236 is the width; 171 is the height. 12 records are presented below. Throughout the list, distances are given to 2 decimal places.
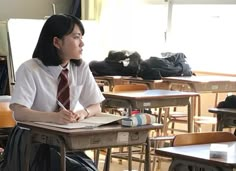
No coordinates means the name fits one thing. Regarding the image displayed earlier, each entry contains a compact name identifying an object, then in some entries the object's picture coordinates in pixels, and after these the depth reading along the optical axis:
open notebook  2.75
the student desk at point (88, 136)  2.63
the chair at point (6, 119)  3.38
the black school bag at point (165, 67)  5.81
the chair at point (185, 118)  5.40
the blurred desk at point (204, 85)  5.32
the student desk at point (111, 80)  5.94
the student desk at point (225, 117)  3.66
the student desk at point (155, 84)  5.74
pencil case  2.82
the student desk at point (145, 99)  4.24
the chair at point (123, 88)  4.69
